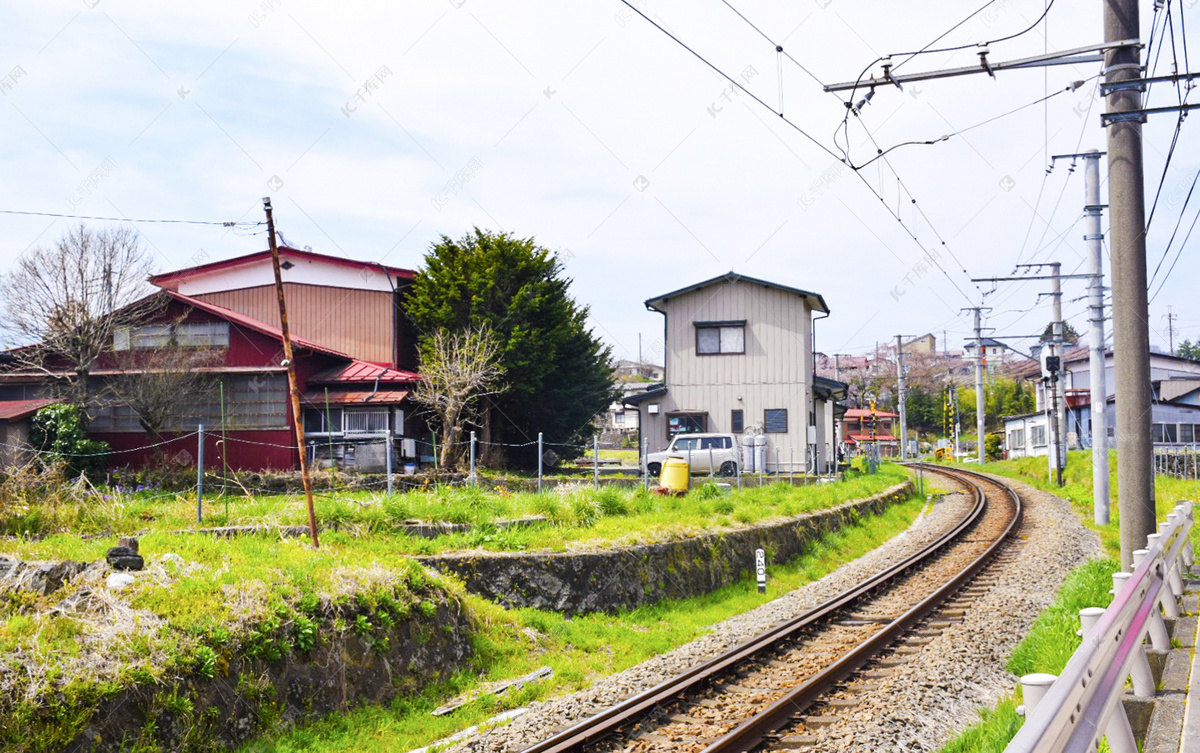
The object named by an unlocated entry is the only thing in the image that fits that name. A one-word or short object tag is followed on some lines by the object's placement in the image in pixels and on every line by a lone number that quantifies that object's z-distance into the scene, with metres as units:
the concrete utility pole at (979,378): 47.92
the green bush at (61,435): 22.81
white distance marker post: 15.83
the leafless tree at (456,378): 26.55
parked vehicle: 28.00
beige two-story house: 30.89
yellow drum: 21.83
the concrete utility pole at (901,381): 51.85
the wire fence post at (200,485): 13.08
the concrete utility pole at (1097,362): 19.27
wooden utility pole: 12.03
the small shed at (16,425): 21.69
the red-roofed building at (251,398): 25.56
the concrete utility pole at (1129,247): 9.09
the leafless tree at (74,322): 24.27
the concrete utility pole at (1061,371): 32.12
